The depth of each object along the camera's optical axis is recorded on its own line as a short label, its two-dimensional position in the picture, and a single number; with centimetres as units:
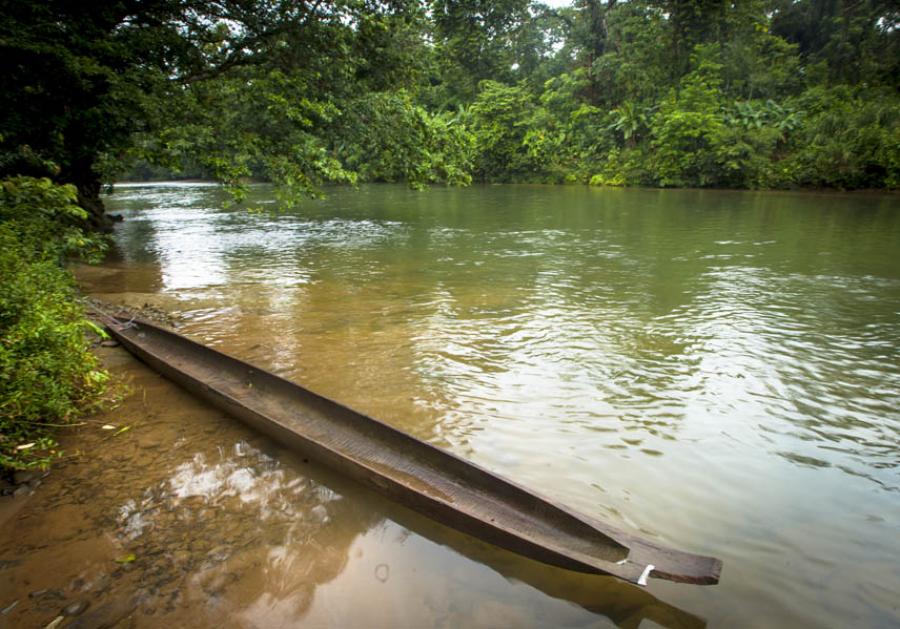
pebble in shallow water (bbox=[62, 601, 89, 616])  247
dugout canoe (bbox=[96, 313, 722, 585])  242
